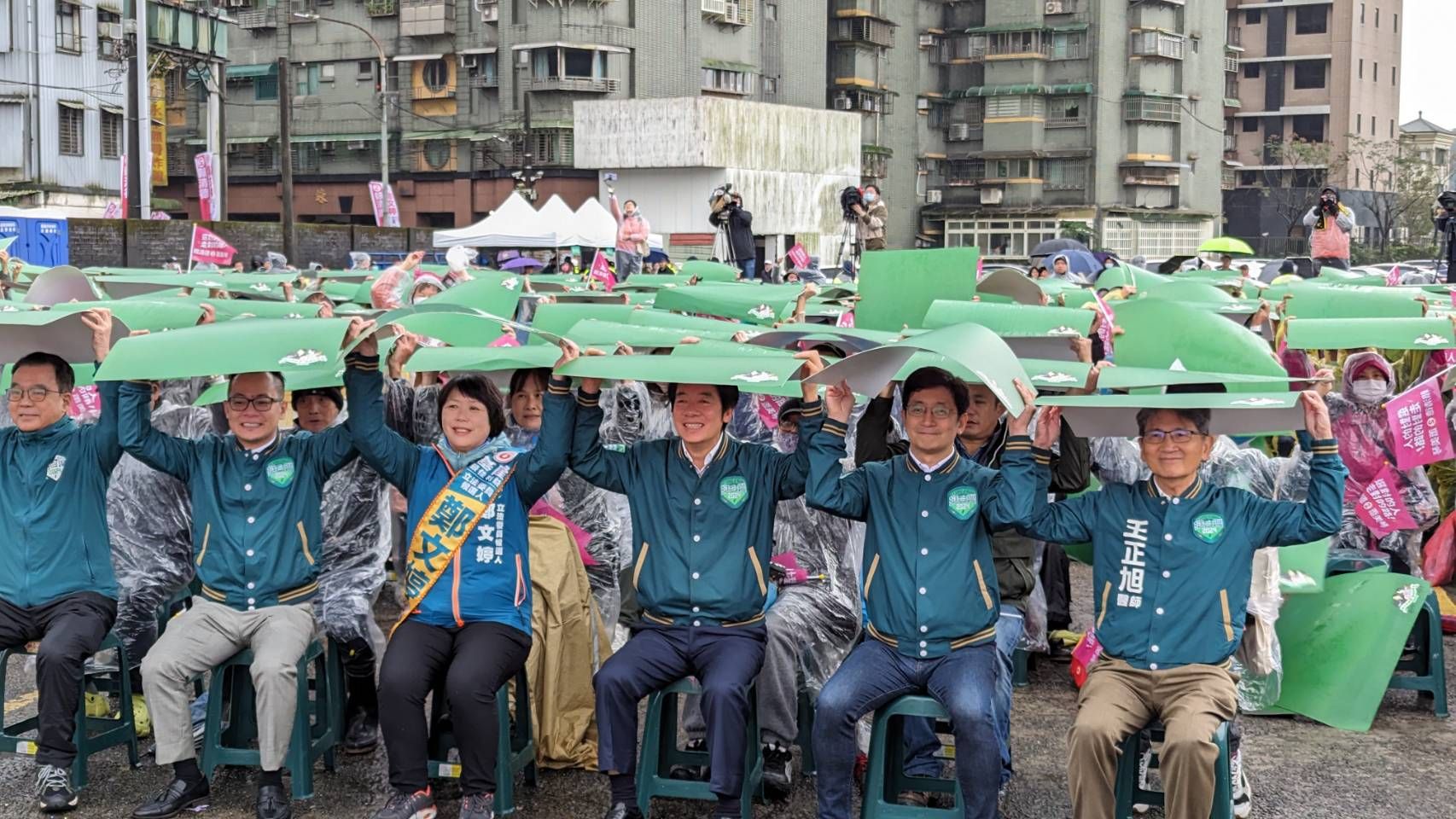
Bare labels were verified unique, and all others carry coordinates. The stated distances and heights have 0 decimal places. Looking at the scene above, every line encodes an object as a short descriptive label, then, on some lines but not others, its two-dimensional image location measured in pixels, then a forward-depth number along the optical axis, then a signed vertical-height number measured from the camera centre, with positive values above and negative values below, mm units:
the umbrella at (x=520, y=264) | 22469 -110
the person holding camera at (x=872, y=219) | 16922 +428
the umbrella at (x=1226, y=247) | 16453 +186
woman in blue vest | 5242 -1052
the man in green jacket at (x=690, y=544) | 5277 -973
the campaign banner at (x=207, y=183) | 32250 +1400
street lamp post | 46238 +4222
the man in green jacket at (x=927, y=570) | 5016 -993
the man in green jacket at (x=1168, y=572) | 4820 -956
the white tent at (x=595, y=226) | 27969 +541
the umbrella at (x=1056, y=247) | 18406 +183
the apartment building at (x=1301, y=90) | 78688 +8737
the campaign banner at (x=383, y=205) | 38000 +1177
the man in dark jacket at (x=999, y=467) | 5516 -766
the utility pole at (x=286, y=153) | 29281 +1906
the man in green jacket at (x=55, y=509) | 5754 -938
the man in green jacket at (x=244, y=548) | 5441 -1040
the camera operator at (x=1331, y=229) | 17033 +386
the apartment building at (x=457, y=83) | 51375 +5770
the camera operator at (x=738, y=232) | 18172 +308
